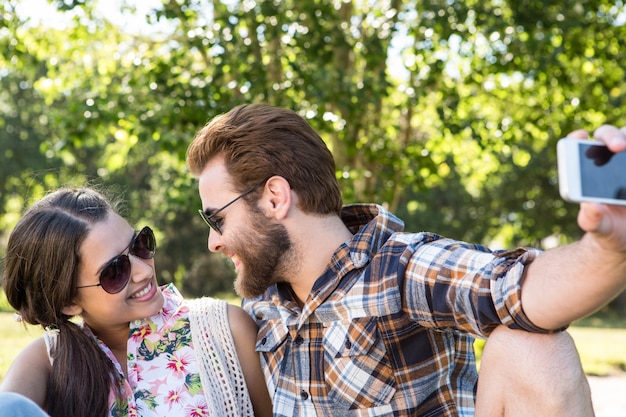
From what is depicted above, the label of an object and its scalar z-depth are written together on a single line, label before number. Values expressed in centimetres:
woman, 284
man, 211
